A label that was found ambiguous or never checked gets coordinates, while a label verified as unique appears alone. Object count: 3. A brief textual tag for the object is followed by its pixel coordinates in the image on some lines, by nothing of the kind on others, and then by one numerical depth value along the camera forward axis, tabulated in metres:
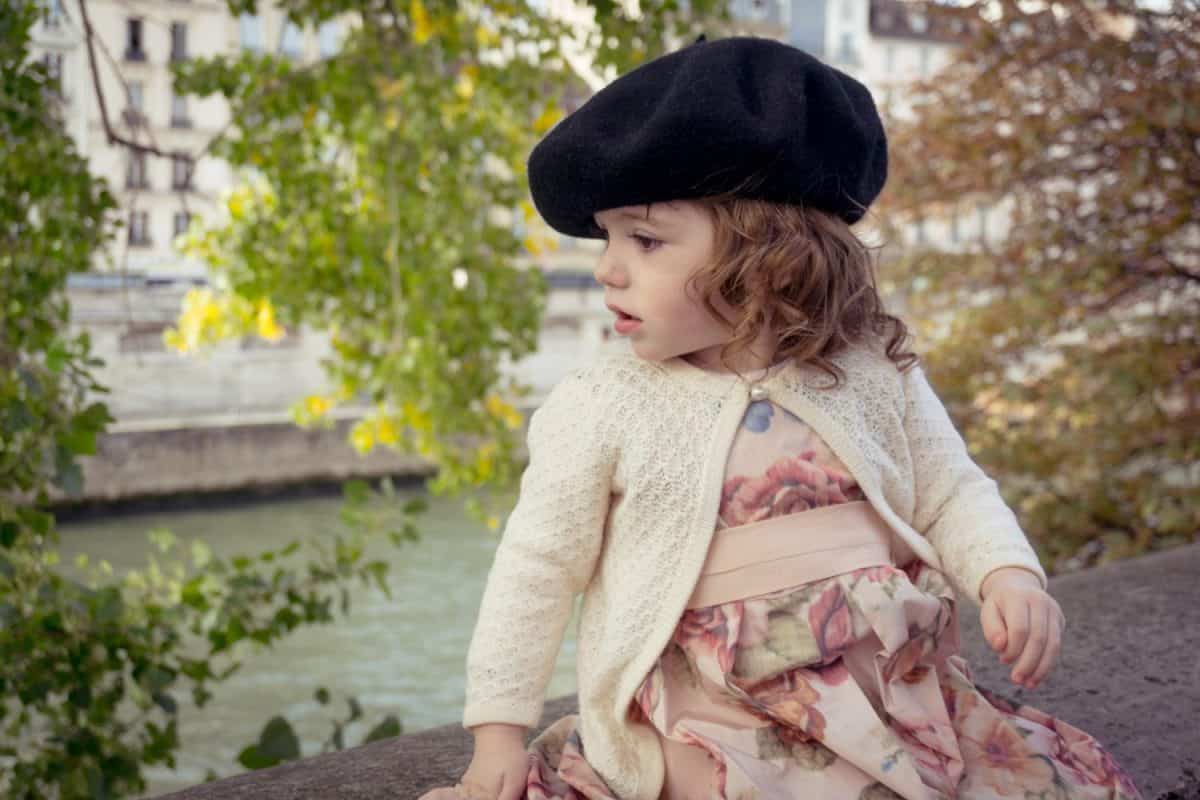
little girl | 1.33
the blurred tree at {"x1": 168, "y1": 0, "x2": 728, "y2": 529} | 4.21
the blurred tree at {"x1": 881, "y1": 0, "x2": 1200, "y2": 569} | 4.48
